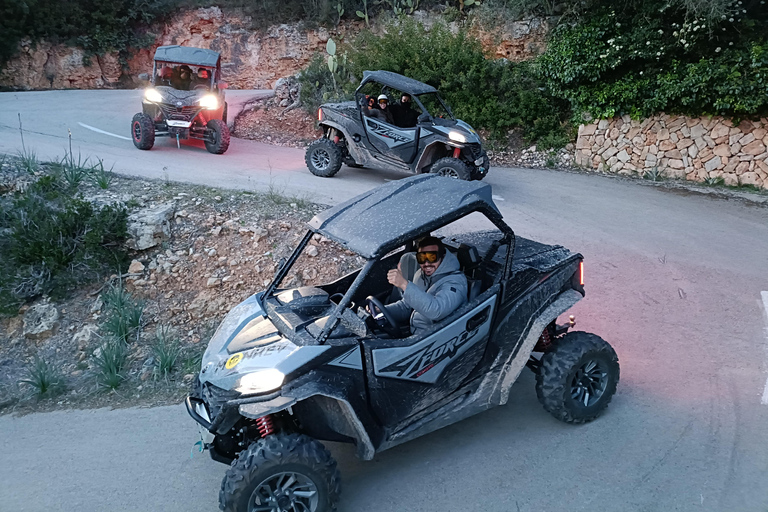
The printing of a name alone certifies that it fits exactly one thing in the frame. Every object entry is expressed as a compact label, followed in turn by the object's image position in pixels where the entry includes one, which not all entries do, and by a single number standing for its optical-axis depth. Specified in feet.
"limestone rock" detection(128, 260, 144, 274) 24.88
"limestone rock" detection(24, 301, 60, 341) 23.02
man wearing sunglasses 13.65
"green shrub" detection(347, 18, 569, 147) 47.09
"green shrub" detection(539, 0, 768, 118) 37.76
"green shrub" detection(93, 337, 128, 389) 18.78
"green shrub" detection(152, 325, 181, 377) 19.30
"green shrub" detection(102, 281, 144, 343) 22.21
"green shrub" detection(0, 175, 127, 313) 24.12
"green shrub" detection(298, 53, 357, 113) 51.78
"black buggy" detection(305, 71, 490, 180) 33.60
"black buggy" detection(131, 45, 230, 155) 39.29
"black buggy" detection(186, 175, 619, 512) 12.09
